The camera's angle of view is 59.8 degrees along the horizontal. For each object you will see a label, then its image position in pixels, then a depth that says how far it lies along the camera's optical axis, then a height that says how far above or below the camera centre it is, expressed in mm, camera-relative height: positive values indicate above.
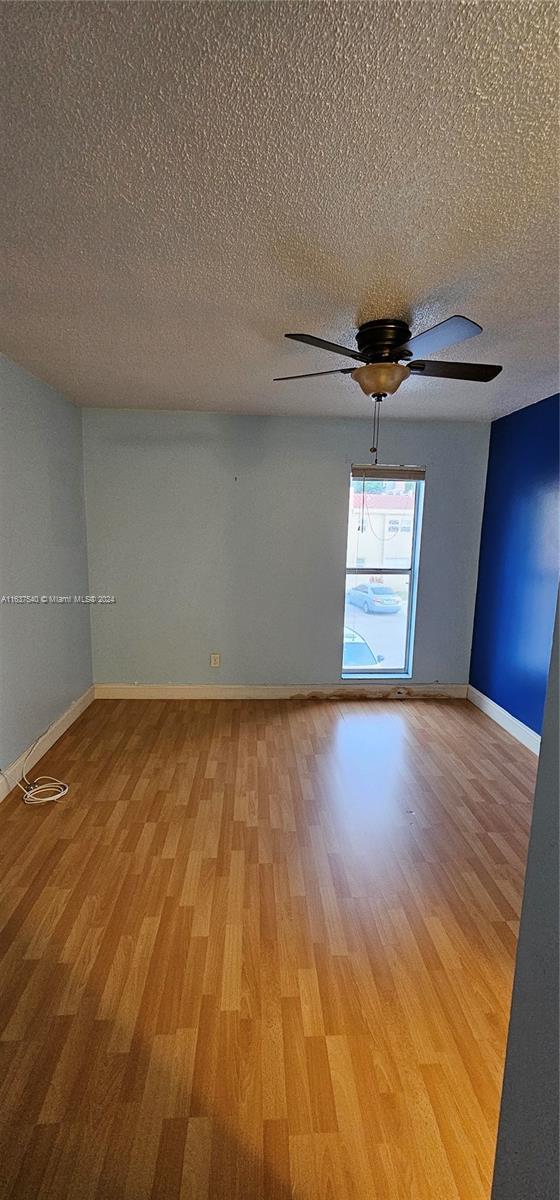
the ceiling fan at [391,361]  1981 +720
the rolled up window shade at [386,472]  4105 +520
